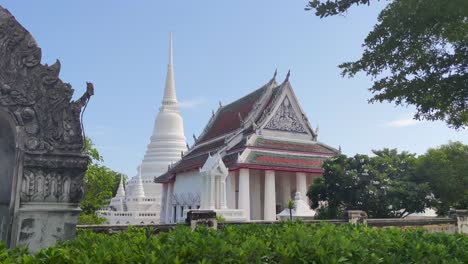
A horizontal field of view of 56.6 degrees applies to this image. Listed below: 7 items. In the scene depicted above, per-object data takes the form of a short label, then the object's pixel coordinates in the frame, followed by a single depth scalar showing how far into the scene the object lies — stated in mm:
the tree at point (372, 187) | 18469
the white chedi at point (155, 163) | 31797
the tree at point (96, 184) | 22500
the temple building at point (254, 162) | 23234
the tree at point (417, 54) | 6908
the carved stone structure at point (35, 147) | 5312
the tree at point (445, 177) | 20969
